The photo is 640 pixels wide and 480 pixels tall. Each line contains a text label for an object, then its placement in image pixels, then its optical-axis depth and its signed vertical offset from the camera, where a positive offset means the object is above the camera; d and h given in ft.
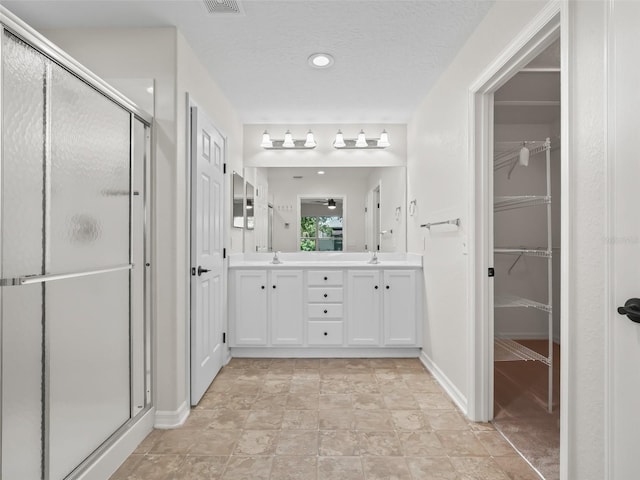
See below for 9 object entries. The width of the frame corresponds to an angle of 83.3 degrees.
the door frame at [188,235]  7.35 +0.15
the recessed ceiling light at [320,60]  7.89 +4.11
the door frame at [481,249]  6.93 -0.11
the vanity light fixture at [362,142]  12.14 +3.44
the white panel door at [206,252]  7.61 -0.22
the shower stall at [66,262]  3.99 -0.27
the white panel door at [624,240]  3.48 +0.04
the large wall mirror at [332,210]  12.29 +1.13
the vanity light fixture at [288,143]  12.16 +3.42
